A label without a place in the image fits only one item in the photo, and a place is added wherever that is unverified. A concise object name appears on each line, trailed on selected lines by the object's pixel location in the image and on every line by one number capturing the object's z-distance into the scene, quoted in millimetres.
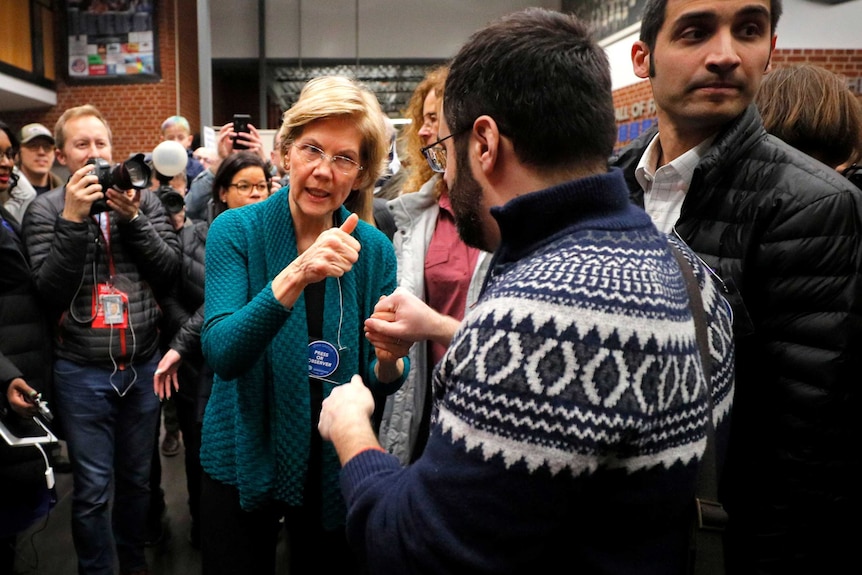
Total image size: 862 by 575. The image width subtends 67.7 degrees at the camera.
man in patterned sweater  762
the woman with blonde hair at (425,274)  2182
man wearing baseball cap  4152
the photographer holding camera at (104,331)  2383
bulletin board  9727
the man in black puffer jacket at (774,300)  1250
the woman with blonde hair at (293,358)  1570
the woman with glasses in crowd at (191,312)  2688
